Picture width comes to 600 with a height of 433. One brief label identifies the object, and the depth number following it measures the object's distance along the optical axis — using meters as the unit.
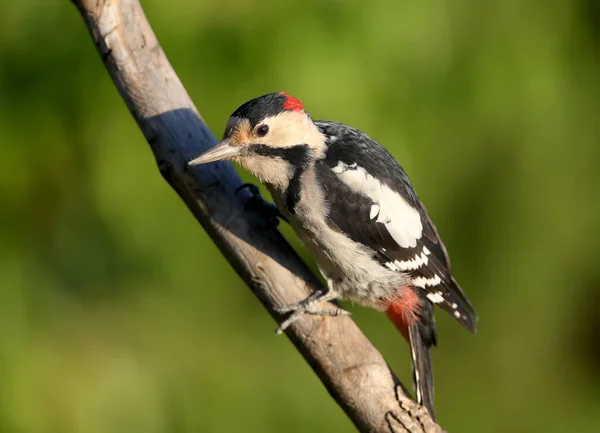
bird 4.11
